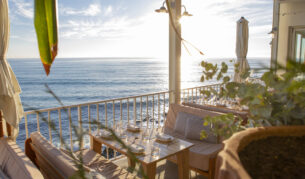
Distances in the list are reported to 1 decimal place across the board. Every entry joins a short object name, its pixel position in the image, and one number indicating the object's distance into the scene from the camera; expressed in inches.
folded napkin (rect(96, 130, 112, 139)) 110.0
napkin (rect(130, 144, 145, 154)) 93.3
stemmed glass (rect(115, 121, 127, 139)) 113.0
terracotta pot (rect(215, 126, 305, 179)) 12.7
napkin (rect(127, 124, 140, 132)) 119.4
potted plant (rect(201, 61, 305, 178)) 16.1
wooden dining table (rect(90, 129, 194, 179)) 90.4
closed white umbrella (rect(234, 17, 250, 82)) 230.5
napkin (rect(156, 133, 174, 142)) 105.4
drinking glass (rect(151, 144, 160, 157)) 92.9
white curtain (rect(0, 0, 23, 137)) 86.4
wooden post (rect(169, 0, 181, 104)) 167.3
